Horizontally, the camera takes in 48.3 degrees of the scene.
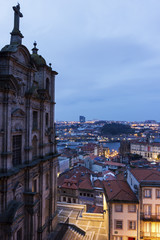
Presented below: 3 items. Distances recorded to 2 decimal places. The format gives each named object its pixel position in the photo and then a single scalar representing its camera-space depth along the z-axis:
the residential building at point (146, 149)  129.88
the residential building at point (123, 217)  24.75
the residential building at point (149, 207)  24.44
